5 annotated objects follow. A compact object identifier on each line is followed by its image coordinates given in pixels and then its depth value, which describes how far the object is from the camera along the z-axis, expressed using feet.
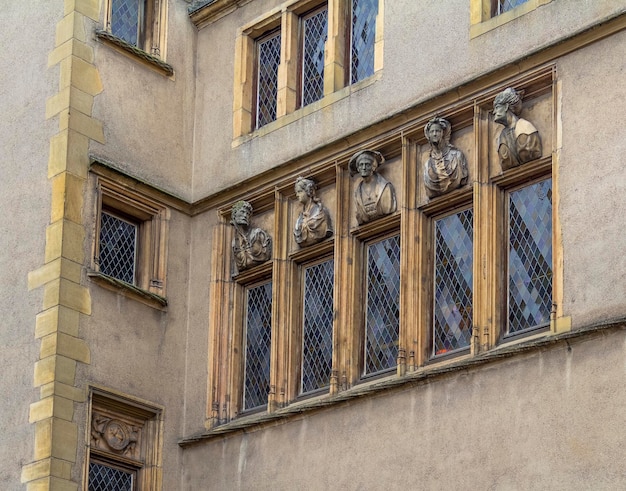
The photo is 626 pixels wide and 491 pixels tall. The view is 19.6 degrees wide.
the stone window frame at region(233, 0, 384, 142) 59.11
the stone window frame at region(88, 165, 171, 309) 58.85
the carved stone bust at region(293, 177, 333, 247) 57.67
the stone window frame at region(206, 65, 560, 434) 52.08
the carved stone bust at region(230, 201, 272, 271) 59.52
